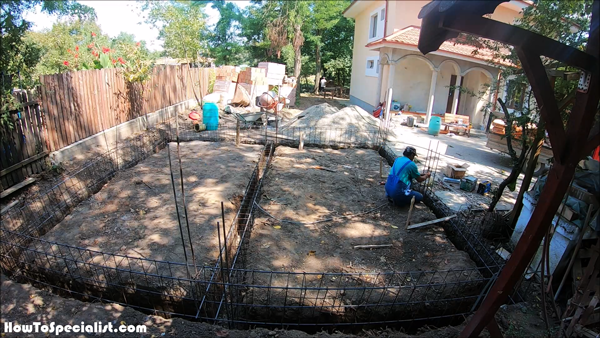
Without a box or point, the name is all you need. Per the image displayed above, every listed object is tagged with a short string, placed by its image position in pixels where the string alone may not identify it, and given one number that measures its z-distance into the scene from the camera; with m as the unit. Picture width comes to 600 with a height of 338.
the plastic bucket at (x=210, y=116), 11.78
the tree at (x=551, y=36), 4.43
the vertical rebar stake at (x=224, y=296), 3.40
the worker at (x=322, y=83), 28.74
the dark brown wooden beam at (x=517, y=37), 2.10
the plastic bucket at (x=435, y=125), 13.91
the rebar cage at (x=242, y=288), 3.81
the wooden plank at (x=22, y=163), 5.75
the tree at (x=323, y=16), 25.23
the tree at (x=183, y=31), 17.63
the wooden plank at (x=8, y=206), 5.22
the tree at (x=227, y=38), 28.99
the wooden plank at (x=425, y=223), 5.52
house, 15.26
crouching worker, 6.03
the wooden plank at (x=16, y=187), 5.62
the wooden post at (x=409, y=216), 5.36
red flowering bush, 10.52
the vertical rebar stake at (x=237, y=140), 9.90
